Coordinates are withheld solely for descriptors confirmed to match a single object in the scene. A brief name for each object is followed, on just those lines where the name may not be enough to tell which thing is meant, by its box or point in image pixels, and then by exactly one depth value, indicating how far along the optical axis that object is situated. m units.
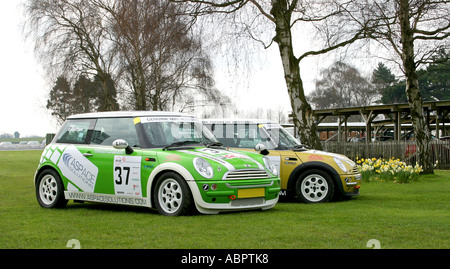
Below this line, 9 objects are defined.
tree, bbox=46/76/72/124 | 34.92
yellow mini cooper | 12.04
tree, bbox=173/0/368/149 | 18.17
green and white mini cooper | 9.21
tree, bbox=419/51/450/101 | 65.62
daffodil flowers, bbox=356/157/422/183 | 17.88
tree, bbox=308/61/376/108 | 81.88
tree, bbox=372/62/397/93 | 75.44
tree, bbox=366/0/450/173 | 20.98
